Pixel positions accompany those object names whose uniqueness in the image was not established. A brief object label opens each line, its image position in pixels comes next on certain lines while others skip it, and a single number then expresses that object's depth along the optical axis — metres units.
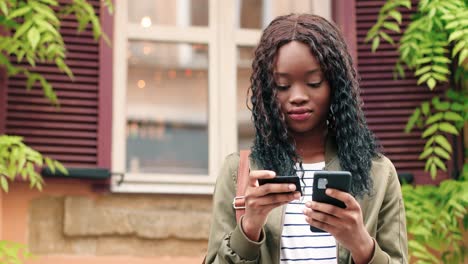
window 5.87
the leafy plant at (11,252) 4.90
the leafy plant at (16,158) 4.86
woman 2.32
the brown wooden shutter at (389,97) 5.81
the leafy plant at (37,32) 5.01
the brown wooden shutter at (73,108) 5.62
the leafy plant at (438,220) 5.24
